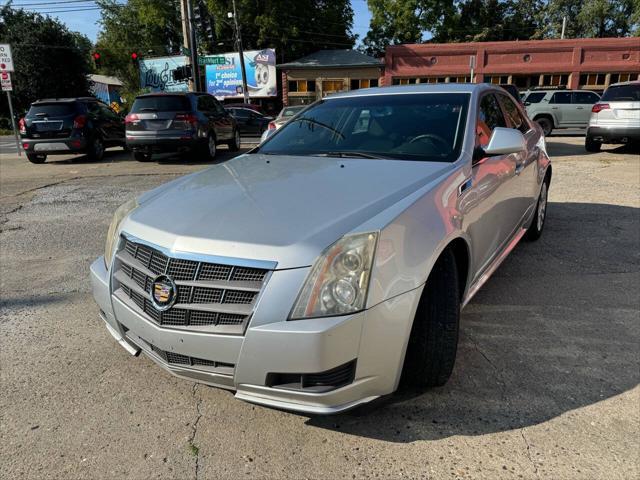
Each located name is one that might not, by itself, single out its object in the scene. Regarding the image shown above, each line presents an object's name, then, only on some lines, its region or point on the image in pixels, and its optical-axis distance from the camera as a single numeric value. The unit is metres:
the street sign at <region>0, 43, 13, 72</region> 14.82
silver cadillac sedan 1.88
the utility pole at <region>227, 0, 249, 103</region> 33.41
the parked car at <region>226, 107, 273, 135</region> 21.77
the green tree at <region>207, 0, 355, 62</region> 38.91
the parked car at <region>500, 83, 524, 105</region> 11.29
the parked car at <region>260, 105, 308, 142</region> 14.33
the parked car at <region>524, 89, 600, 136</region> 16.56
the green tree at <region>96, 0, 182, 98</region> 46.28
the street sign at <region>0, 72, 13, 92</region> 14.85
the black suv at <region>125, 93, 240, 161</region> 11.30
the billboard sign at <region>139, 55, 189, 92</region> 38.59
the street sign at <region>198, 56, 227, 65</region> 35.81
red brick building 29.70
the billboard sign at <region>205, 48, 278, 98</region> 35.19
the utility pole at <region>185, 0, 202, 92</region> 19.06
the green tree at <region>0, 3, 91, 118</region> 32.78
